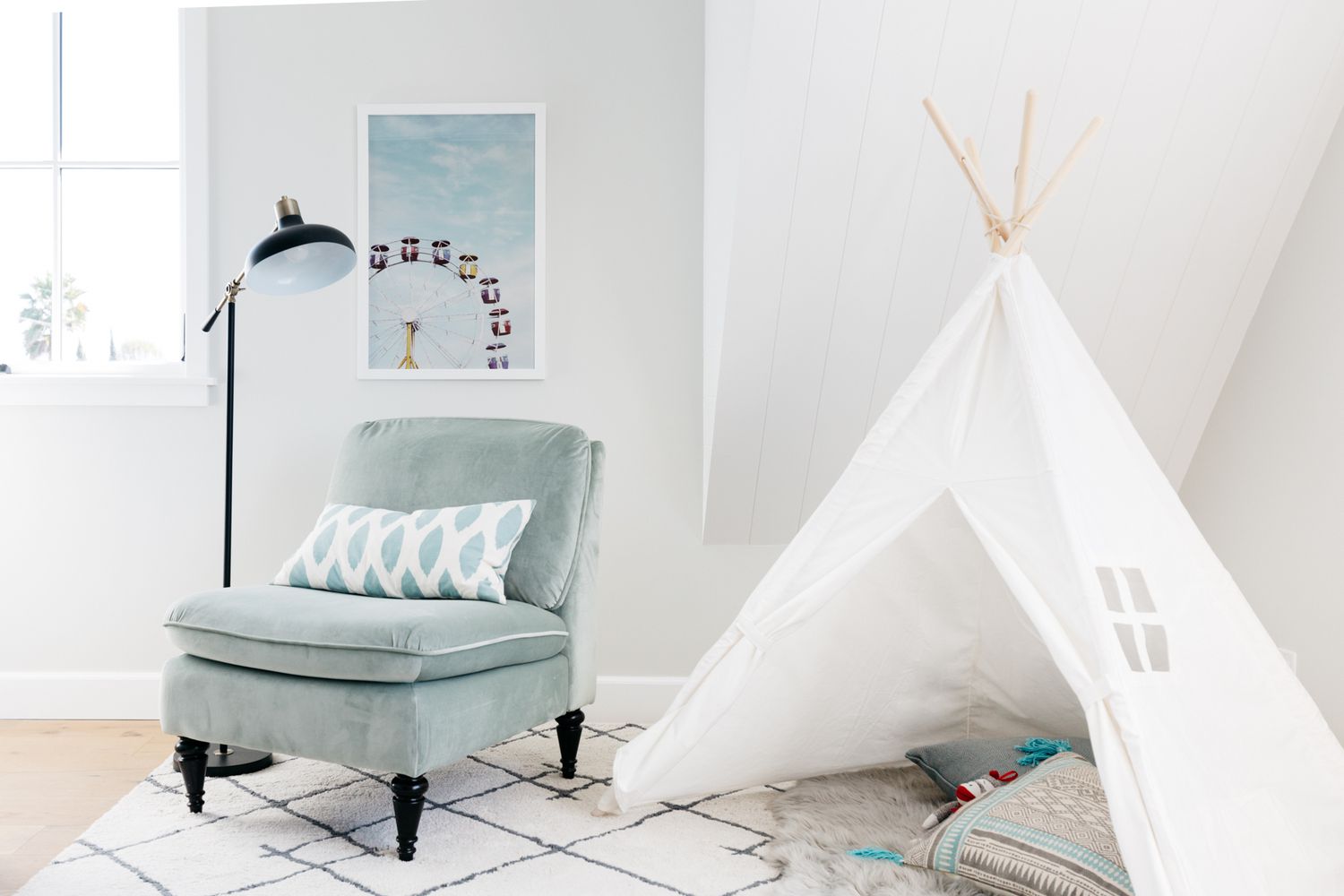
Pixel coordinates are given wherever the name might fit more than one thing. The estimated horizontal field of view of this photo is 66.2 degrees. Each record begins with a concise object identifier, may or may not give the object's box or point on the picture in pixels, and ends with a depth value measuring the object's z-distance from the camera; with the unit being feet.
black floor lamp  7.29
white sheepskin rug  5.63
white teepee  4.85
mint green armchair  6.08
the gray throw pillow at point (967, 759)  6.68
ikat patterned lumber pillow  7.13
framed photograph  9.46
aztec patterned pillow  5.23
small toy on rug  6.31
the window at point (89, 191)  9.75
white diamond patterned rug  5.85
